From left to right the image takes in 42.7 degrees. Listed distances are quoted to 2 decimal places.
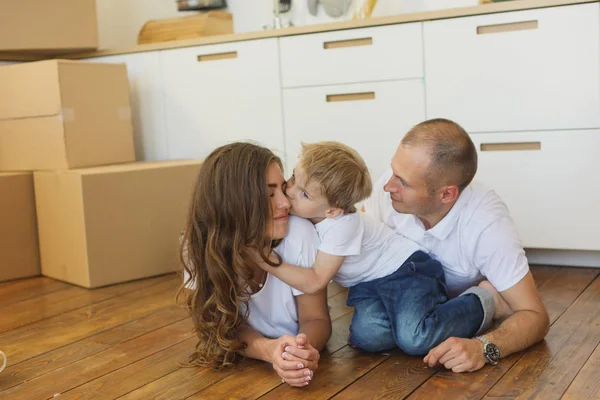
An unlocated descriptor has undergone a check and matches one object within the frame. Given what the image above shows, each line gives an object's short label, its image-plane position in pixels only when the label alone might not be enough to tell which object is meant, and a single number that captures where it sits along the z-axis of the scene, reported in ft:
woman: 5.66
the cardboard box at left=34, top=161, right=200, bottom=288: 8.87
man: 5.66
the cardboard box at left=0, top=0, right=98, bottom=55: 10.12
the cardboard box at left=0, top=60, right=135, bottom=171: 9.60
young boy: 5.72
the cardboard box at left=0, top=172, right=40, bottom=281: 9.57
